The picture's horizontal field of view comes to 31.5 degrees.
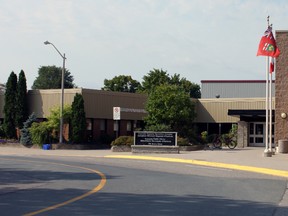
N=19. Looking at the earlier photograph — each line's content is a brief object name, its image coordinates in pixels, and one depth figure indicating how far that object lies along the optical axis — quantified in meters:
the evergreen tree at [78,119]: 38.56
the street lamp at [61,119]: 37.47
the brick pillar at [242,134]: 43.06
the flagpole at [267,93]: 28.29
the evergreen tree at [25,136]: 39.21
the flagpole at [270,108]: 29.72
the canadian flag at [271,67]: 30.09
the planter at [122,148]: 33.28
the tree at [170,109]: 37.47
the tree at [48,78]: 96.25
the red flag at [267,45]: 28.28
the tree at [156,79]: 75.31
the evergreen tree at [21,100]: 41.88
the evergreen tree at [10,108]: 41.97
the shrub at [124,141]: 33.34
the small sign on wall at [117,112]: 31.59
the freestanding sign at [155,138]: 30.61
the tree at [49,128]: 38.25
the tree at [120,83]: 84.12
